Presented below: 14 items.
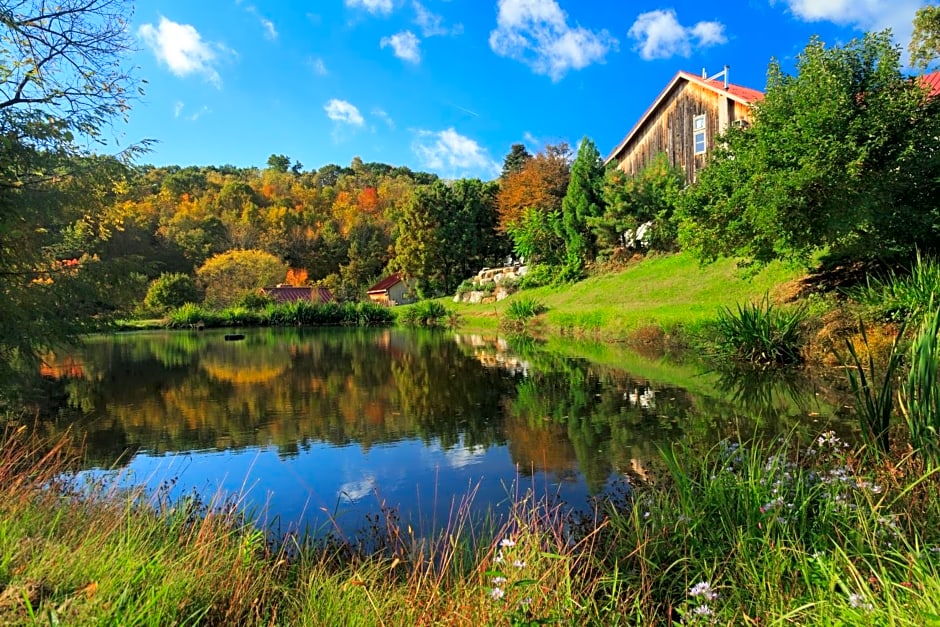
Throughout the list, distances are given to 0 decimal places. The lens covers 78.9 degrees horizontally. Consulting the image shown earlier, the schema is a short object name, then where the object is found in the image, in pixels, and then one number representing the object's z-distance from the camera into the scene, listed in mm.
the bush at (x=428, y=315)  39219
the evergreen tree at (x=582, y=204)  33625
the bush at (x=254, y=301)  50688
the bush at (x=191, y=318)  45938
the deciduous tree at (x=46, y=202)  6902
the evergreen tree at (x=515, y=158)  65938
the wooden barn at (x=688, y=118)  28109
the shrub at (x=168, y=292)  49312
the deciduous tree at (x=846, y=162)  11625
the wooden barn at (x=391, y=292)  55969
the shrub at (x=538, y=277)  35719
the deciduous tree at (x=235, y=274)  54062
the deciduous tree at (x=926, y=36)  20750
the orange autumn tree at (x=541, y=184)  40531
